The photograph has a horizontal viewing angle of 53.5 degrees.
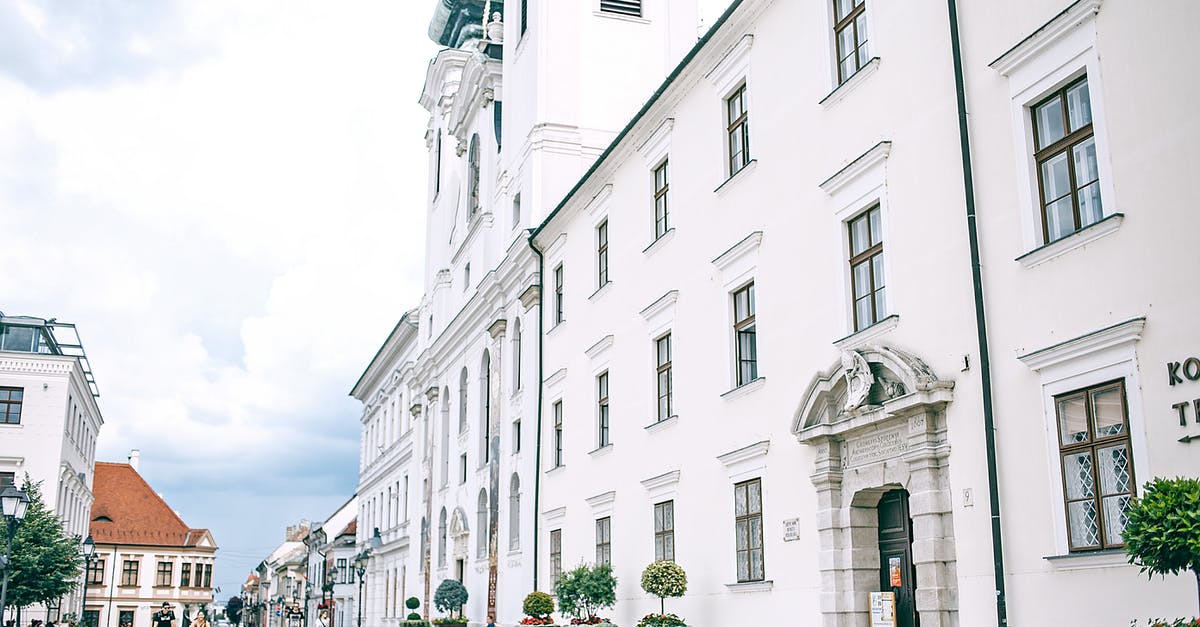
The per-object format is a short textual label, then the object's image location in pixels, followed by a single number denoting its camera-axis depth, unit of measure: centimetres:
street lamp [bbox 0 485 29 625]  2269
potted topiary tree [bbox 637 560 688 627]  1928
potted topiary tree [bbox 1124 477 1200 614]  880
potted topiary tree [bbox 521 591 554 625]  2581
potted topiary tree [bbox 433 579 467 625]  3575
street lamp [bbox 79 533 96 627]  3156
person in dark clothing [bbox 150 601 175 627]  3077
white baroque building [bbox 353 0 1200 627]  1128
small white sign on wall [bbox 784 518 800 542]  1683
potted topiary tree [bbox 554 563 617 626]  2264
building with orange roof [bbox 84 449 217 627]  8006
